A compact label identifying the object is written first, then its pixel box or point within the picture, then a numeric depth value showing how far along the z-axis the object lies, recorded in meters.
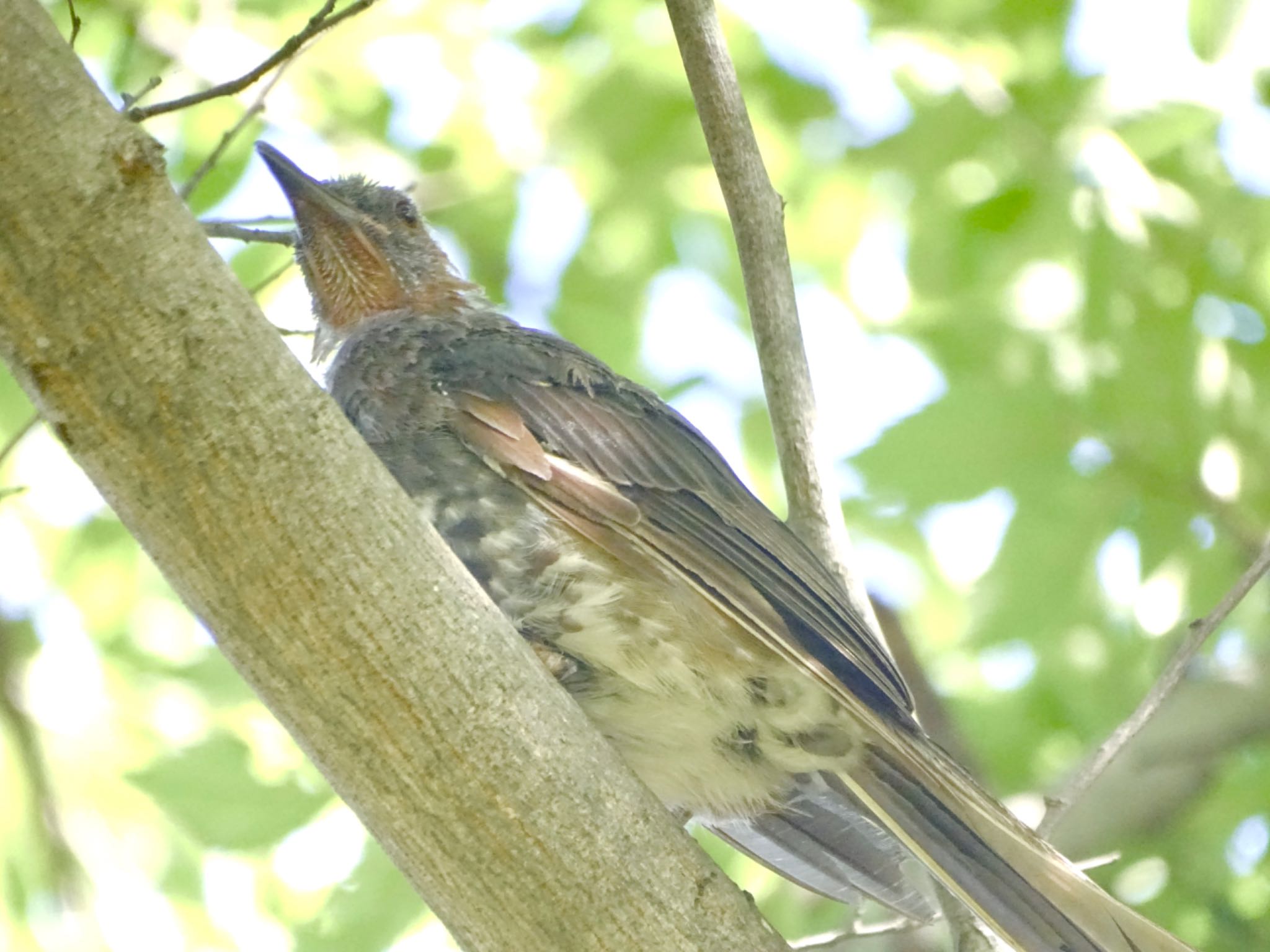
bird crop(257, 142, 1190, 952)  5.20
